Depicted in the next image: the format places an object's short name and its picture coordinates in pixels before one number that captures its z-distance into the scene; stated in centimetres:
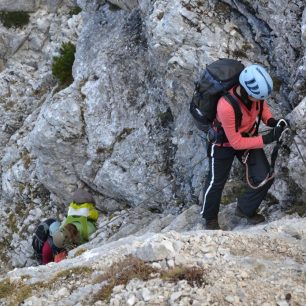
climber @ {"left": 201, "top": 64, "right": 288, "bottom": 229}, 768
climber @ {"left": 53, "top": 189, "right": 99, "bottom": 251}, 1228
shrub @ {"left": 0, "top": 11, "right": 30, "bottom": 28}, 2478
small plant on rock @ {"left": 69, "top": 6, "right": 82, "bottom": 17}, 2370
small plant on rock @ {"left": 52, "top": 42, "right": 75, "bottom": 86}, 1845
